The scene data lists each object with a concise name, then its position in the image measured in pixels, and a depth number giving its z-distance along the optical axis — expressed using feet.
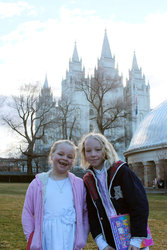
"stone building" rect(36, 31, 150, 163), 191.31
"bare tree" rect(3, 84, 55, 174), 93.40
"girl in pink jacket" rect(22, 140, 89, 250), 8.69
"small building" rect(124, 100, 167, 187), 67.67
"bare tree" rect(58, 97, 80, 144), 100.91
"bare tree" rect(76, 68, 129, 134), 86.21
